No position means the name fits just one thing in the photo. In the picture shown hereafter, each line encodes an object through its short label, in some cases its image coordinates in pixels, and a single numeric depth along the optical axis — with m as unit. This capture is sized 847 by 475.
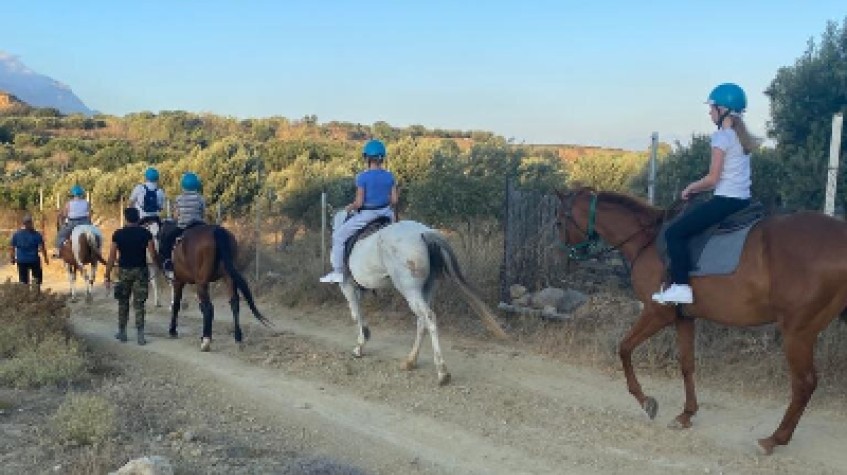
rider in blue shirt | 10.50
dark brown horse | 11.83
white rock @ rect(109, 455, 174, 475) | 5.28
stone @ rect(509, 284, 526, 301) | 13.01
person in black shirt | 11.97
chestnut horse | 6.64
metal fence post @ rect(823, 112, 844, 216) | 9.04
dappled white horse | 9.69
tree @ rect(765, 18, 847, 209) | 11.80
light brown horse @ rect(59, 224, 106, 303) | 17.03
